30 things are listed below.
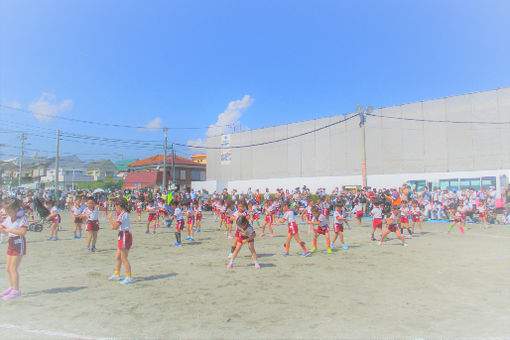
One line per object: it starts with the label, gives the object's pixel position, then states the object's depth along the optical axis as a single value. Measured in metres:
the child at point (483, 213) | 16.89
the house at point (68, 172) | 73.56
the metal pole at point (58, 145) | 36.84
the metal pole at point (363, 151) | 24.32
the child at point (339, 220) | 10.84
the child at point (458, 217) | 14.91
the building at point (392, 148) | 28.44
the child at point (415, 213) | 14.62
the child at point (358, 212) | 17.12
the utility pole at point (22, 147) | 62.49
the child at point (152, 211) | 15.01
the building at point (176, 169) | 50.34
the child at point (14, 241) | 6.02
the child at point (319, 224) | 10.29
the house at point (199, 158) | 88.44
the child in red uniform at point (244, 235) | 8.40
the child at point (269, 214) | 14.51
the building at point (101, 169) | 83.44
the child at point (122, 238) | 6.99
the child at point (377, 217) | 12.64
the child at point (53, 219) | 13.12
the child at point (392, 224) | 11.85
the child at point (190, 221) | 12.98
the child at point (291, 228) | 9.91
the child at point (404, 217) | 13.84
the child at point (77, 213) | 12.86
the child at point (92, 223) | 10.81
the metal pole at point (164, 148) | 38.11
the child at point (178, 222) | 11.97
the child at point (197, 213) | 15.46
